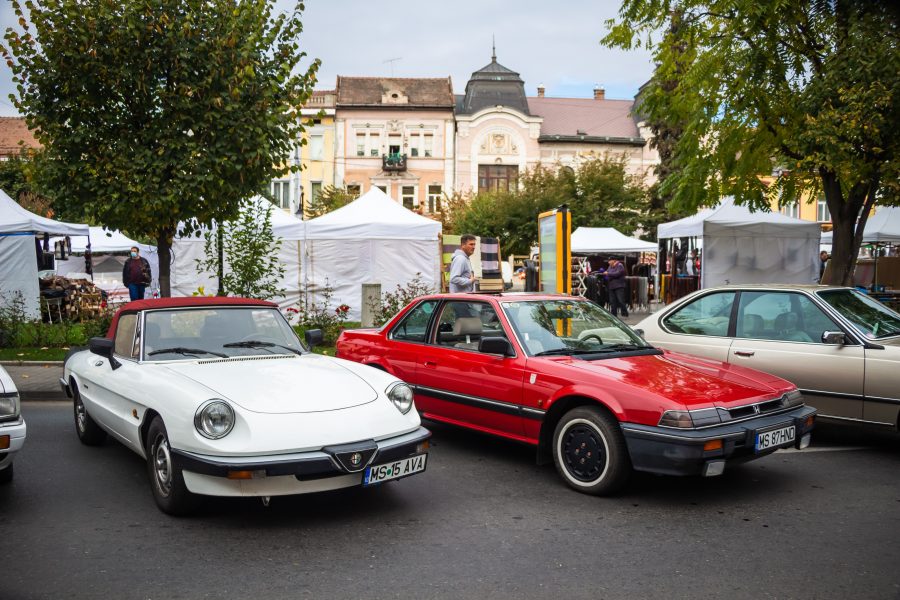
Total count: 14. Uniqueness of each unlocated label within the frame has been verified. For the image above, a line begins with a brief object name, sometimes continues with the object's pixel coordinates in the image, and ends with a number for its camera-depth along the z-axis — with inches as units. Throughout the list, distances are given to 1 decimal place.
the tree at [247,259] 492.7
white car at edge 185.3
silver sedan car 247.6
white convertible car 170.9
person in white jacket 472.1
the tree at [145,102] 379.9
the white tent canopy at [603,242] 1019.3
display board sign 433.1
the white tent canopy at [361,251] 719.1
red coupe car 192.2
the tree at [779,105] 406.3
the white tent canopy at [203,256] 715.4
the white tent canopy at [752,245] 667.4
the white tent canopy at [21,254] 657.6
